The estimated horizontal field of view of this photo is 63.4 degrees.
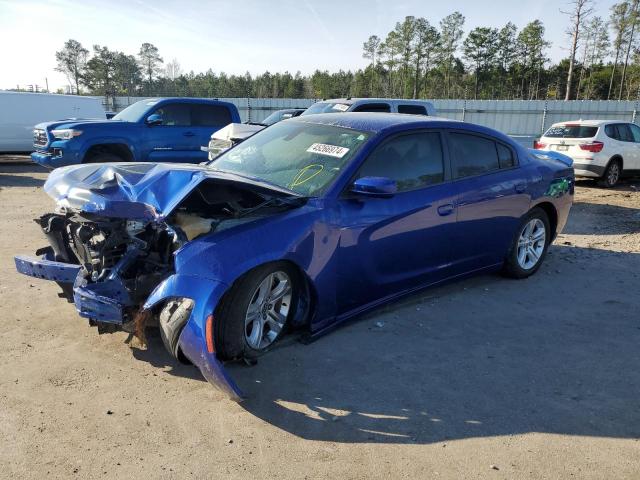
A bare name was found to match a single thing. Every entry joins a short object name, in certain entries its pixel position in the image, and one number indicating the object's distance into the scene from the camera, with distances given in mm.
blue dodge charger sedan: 3166
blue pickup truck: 10344
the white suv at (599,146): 12906
